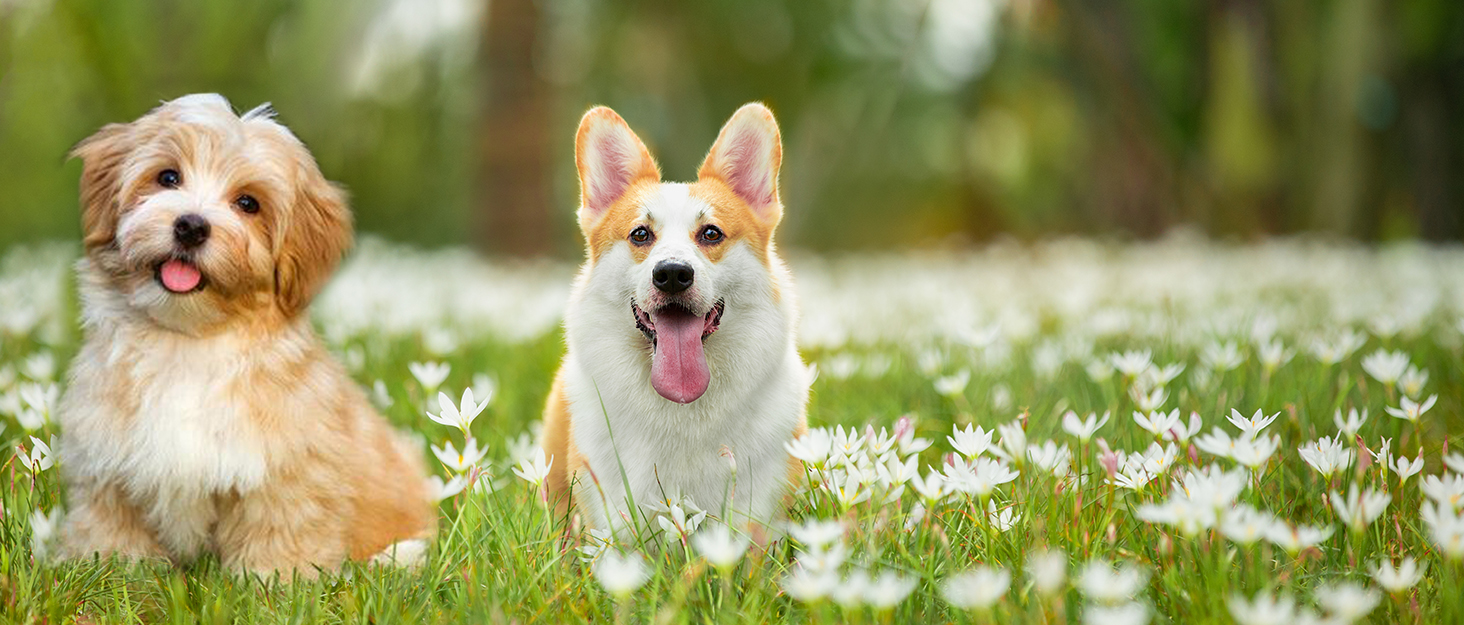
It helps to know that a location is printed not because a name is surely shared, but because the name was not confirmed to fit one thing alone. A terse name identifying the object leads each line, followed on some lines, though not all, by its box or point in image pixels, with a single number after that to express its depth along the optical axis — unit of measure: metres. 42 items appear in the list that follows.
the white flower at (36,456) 2.91
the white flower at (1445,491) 2.22
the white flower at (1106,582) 1.83
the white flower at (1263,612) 1.76
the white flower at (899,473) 2.59
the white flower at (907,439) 2.84
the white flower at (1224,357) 3.76
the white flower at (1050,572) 1.84
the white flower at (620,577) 2.03
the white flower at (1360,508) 2.17
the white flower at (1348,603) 1.80
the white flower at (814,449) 2.61
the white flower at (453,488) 2.68
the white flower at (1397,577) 2.02
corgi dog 2.88
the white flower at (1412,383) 3.27
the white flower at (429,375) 3.32
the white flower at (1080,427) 2.90
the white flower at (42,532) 2.57
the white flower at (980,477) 2.44
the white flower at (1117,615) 1.78
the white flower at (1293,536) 2.04
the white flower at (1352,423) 2.80
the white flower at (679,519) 2.54
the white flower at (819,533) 2.08
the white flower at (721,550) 2.03
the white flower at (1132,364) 3.40
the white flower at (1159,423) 2.81
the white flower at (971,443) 2.70
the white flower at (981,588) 1.88
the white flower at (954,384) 3.63
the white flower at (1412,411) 2.94
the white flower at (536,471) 2.68
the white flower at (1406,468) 2.56
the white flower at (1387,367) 3.29
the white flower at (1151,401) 2.94
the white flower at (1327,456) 2.57
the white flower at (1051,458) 2.83
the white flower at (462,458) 2.58
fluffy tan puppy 2.92
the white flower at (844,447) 2.71
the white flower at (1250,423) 2.66
